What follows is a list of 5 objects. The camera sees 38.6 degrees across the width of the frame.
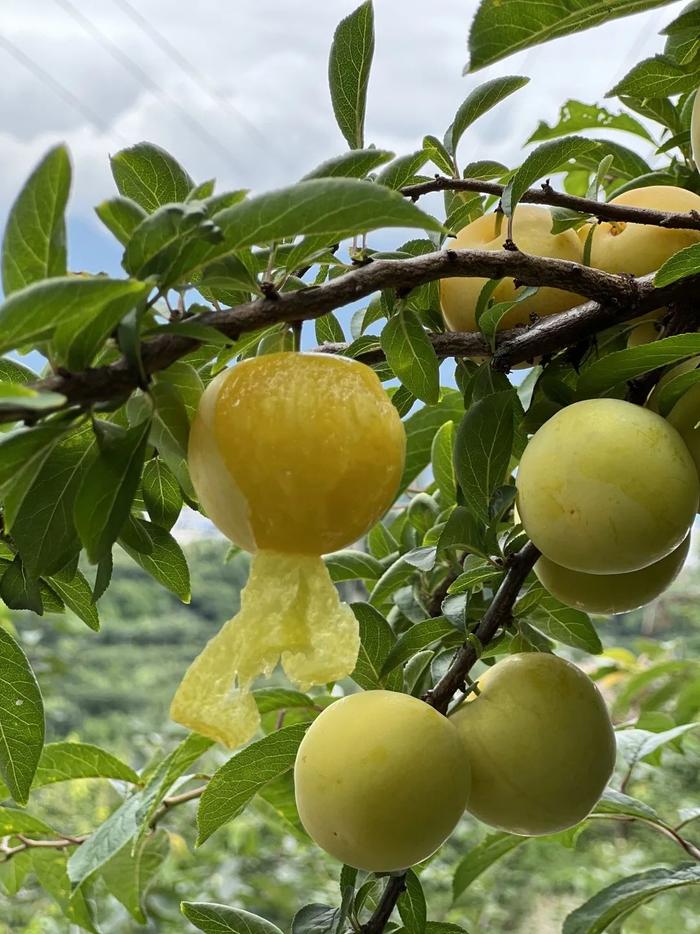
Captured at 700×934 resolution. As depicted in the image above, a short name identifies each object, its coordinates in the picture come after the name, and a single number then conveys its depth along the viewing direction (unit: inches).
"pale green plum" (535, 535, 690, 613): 17.1
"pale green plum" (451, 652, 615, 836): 17.3
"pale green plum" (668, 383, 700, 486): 15.5
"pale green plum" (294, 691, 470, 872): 16.2
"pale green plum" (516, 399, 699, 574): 14.4
